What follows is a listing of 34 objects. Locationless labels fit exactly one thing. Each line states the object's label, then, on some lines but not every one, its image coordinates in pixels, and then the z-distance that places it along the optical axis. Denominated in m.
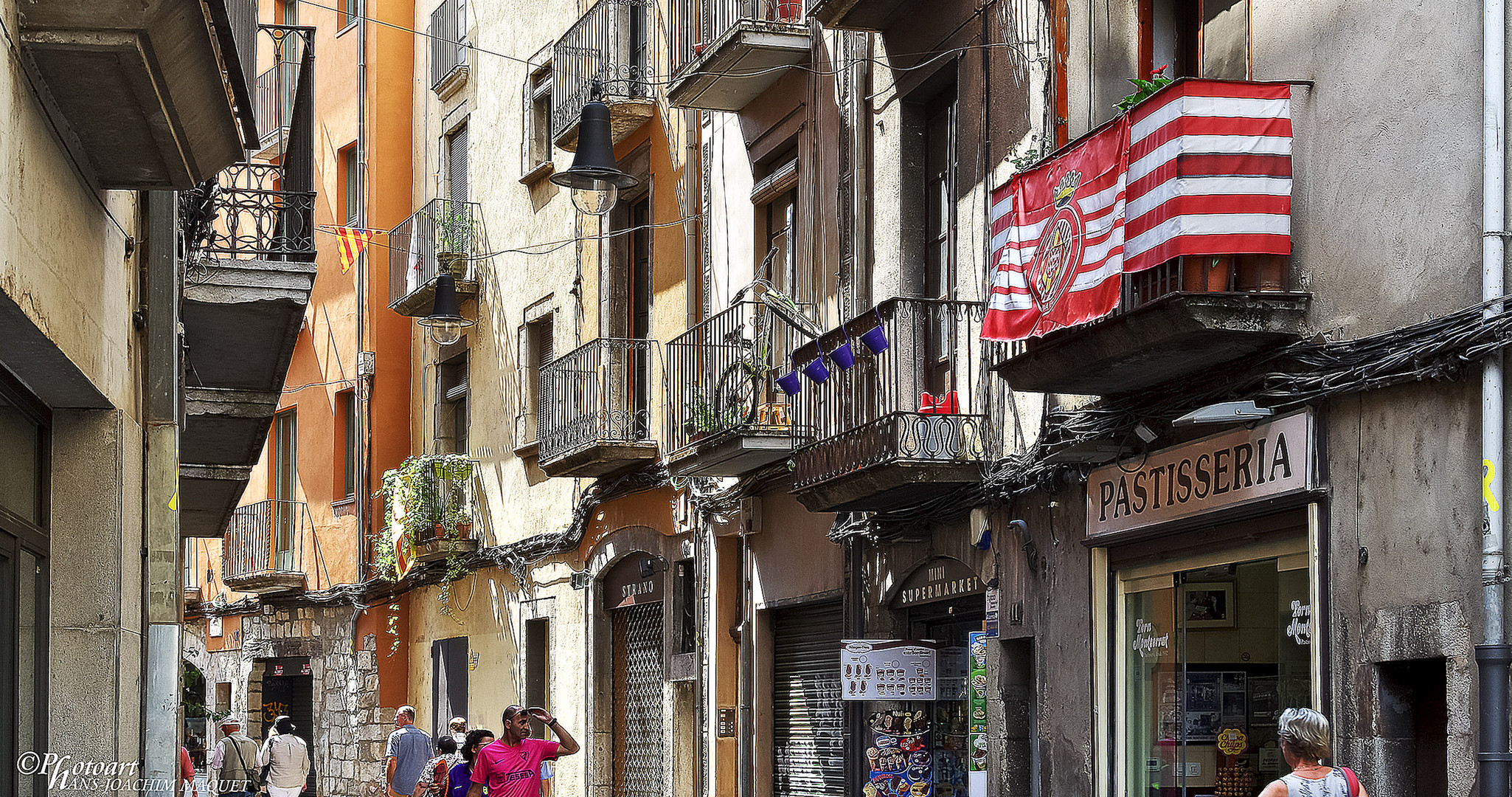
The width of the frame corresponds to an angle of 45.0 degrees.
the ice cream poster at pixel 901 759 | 13.88
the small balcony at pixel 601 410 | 18.62
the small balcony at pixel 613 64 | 19.20
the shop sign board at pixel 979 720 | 12.70
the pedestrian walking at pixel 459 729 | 16.86
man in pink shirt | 11.94
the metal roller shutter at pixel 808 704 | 15.58
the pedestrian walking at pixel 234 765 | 18.27
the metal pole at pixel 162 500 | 9.11
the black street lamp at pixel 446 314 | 22.38
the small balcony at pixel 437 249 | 24.12
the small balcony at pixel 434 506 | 24.03
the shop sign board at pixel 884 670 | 13.46
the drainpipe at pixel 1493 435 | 7.40
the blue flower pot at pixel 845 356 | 12.98
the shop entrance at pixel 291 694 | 29.81
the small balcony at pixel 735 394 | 15.30
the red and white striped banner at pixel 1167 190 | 9.00
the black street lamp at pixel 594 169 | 15.07
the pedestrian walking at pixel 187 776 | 13.86
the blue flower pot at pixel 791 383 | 14.38
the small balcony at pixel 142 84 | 6.04
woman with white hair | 7.06
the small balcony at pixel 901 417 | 12.42
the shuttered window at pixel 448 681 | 24.24
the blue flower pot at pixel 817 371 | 13.55
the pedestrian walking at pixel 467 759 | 12.68
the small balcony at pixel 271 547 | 28.56
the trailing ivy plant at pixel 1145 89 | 9.69
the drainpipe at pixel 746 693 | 16.77
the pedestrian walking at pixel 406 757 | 16.66
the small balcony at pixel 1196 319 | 8.95
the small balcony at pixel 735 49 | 15.71
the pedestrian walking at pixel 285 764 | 18.03
